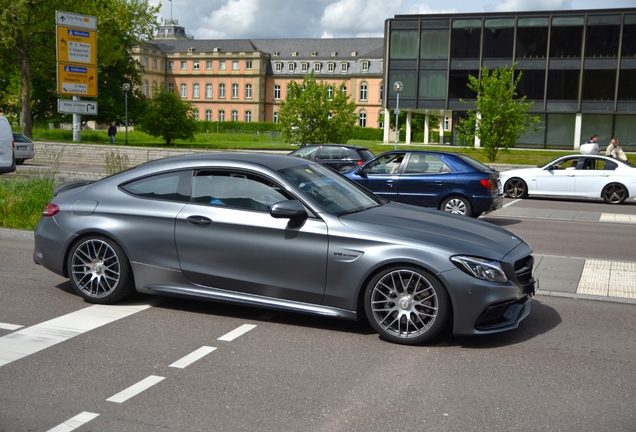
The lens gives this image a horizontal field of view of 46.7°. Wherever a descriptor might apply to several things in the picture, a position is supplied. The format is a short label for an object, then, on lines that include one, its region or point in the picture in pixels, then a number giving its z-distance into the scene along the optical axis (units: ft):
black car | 73.72
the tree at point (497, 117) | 102.17
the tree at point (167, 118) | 161.39
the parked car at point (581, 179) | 68.39
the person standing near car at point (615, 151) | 79.36
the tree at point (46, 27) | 133.90
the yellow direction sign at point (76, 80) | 92.02
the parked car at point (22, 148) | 104.52
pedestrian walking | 166.81
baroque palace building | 414.41
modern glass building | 185.68
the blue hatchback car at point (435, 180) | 48.39
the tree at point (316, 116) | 119.96
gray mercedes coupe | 19.27
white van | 65.67
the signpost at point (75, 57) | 90.17
